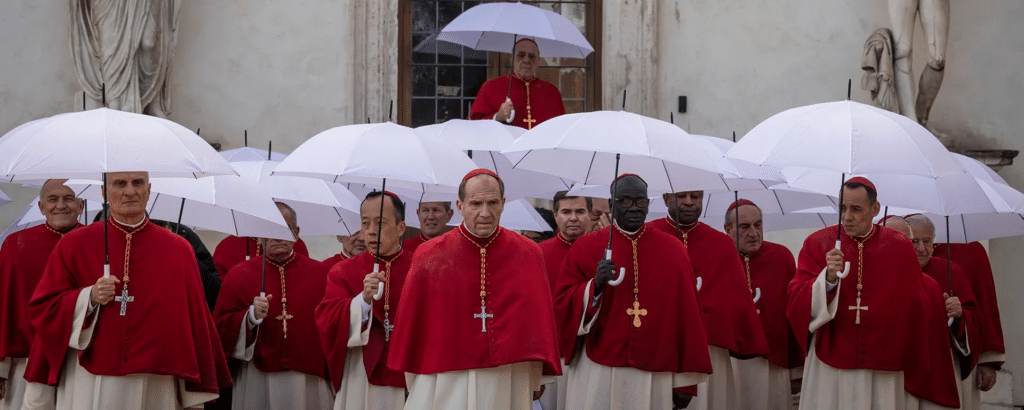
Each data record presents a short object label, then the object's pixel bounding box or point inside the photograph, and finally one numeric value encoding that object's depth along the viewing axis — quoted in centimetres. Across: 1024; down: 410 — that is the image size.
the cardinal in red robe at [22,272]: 1484
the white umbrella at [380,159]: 1441
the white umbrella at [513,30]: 2125
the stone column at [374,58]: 2572
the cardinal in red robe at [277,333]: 1641
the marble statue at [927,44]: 2572
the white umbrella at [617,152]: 1461
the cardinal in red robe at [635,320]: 1458
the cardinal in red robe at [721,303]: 1622
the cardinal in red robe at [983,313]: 1808
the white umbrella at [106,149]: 1234
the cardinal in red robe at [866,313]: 1537
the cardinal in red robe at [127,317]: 1256
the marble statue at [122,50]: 2398
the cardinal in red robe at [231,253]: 1902
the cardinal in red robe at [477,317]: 1281
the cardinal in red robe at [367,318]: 1485
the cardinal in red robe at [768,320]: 1808
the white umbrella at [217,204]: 1513
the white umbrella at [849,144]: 1395
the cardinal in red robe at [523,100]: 2200
